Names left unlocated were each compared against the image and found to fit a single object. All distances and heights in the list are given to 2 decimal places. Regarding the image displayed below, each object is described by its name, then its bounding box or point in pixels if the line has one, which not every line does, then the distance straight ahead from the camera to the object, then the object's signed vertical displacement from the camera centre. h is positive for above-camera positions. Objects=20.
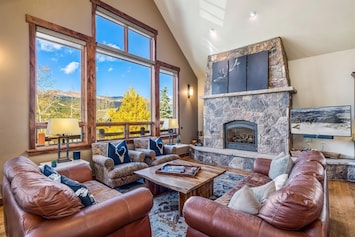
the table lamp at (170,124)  4.91 -0.11
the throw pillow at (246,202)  1.32 -0.61
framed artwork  3.69 -0.06
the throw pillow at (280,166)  2.30 -0.60
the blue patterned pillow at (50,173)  1.62 -0.49
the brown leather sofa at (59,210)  1.13 -0.62
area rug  2.08 -1.23
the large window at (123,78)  4.17 +1.06
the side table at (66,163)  2.89 -0.68
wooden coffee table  2.36 -0.82
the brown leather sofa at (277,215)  1.07 -0.63
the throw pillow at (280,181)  1.79 -0.62
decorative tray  2.73 -0.77
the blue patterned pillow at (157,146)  4.25 -0.60
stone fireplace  4.38 +0.03
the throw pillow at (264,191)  1.50 -0.61
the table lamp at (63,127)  2.71 -0.09
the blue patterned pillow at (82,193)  1.40 -0.55
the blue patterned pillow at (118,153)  3.51 -0.63
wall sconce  6.42 +0.99
